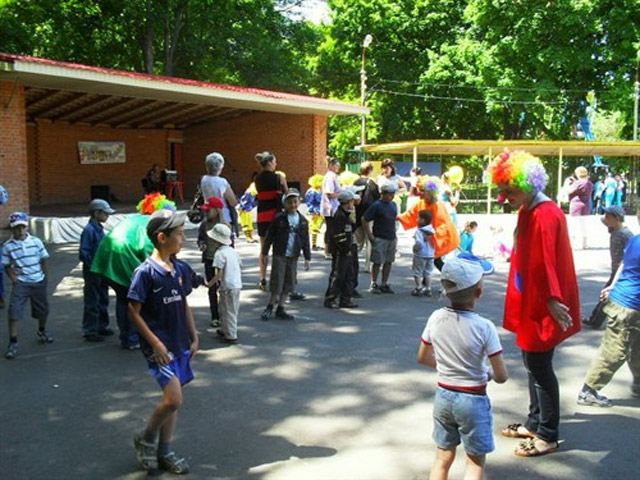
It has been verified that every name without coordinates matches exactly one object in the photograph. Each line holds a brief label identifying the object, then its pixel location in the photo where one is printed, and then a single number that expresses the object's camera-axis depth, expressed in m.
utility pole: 27.96
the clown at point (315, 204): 13.09
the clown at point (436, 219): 9.43
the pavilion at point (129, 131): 14.12
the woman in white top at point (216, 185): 8.00
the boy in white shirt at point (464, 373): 3.21
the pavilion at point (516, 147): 22.75
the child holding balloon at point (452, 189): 11.77
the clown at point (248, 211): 14.08
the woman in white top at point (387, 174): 11.86
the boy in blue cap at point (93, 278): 6.89
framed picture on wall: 24.45
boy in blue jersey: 3.74
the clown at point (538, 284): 4.00
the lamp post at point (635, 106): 28.03
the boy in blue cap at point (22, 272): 6.39
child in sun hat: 6.75
